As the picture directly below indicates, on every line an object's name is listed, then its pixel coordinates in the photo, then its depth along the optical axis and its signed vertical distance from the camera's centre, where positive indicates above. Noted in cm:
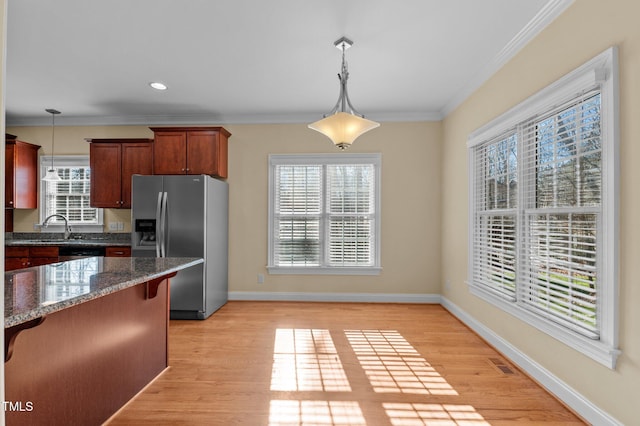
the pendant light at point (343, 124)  251 +71
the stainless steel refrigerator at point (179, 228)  390 -15
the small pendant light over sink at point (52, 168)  431 +68
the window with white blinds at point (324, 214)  464 +3
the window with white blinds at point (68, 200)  480 +22
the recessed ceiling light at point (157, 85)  358 +143
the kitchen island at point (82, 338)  136 -65
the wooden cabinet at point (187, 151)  432 +84
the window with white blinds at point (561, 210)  181 +5
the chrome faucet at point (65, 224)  468 -13
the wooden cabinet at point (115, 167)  448 +65
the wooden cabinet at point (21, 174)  448 +57
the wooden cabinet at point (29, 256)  416 -51
